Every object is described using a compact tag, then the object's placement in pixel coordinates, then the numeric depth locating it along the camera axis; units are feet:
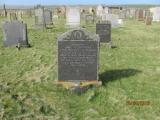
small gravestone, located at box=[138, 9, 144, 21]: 72.98
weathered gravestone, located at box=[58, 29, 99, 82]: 16.48
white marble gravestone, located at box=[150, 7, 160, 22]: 66.37
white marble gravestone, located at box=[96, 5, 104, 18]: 84.07
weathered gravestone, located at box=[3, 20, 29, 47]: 28.23
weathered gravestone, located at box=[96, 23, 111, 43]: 30.15
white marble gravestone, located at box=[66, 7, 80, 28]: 48.81
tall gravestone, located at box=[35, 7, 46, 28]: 46.78
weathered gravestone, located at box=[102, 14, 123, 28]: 49.85
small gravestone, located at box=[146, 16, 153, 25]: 56.68
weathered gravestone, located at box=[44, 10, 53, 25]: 51.12
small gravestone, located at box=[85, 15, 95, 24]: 58.41
